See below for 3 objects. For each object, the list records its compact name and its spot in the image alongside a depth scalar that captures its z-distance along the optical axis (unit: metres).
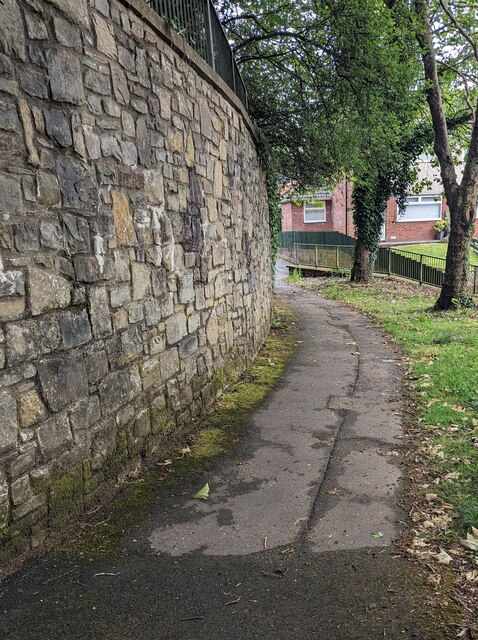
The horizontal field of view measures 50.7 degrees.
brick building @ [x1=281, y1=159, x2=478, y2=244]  32.97
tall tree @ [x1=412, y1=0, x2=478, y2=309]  11.72
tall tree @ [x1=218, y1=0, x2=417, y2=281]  8.83
